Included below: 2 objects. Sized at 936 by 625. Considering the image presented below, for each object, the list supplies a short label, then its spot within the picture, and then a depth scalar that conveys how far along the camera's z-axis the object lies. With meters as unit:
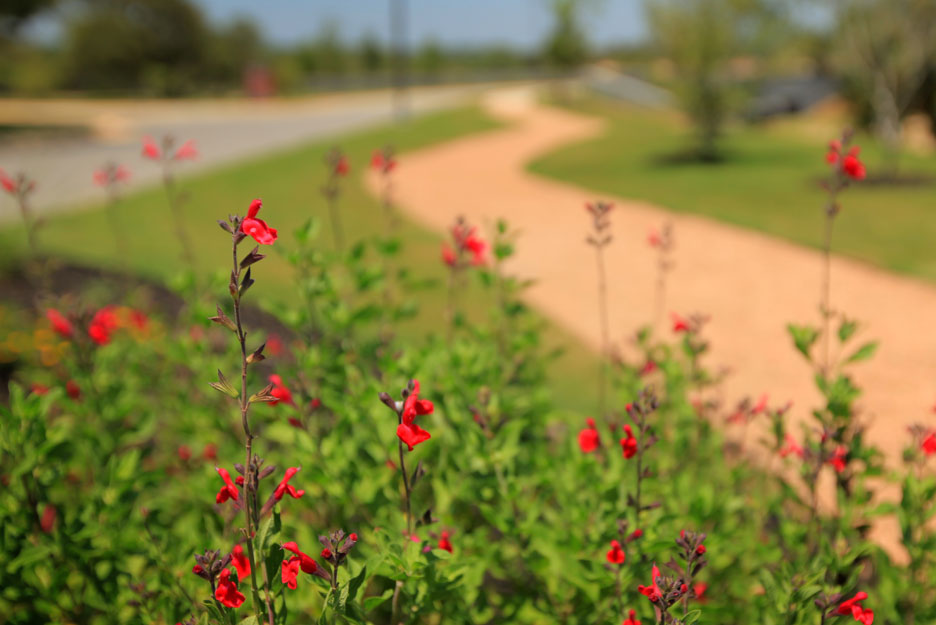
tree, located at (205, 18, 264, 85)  53.41
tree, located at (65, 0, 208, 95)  50.03
